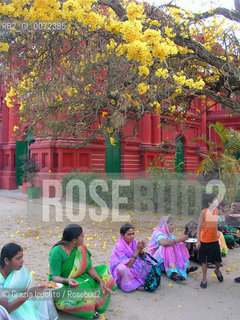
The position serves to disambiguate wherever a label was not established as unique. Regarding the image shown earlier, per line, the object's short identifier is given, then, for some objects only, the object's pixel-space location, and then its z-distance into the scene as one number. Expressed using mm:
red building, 12852
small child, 4227
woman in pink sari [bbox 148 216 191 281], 4316
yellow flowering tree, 5113
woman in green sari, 3170
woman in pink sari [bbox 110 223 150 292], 3924
